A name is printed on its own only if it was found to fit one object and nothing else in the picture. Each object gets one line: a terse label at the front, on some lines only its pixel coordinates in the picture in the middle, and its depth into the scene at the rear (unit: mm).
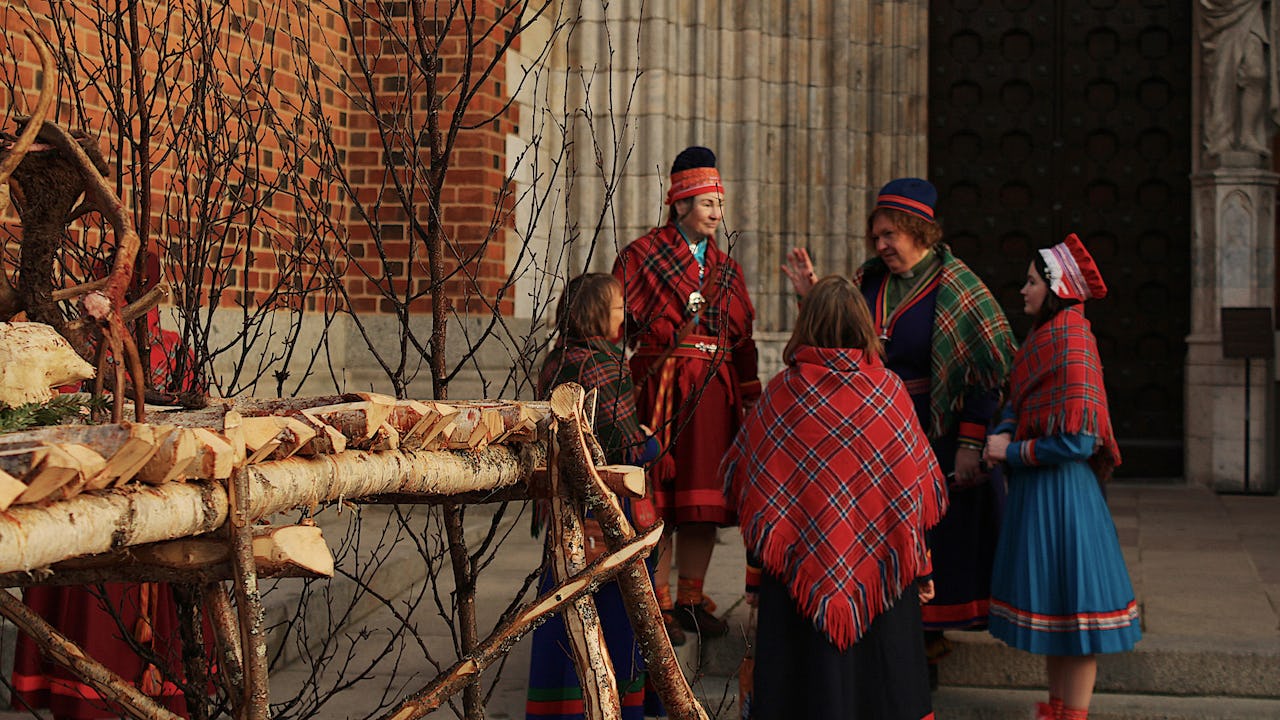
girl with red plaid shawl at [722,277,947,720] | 3822
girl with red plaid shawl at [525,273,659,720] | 4023
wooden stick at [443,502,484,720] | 2459
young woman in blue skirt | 4180
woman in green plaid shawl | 4613
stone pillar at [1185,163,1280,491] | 9414
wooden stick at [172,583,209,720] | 2402
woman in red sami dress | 4953
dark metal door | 9977
